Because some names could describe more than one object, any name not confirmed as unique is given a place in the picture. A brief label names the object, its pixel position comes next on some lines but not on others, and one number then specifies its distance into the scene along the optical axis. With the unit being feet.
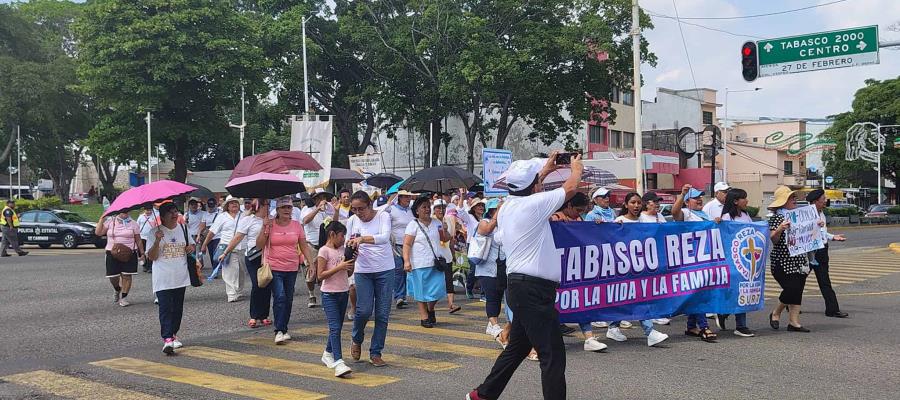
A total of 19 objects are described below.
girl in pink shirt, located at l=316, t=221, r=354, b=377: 24.32
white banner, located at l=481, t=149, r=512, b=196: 65.97
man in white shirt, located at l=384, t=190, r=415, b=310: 36.01
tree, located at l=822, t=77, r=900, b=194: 201.26
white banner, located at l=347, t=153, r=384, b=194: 92.84
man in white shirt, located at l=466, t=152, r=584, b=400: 16.63
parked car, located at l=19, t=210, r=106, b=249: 93.15
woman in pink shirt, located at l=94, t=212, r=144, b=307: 42.11
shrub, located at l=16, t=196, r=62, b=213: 127.85
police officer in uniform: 78.33
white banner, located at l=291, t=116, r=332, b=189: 75.31
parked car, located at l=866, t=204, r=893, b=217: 160.59
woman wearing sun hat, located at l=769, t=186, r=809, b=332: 30.63
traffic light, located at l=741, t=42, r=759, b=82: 65.00
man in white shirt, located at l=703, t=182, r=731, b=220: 36.55
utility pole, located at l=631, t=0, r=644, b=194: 72.38
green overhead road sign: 60.75
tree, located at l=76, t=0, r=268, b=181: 122.42
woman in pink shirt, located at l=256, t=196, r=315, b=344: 30.32
